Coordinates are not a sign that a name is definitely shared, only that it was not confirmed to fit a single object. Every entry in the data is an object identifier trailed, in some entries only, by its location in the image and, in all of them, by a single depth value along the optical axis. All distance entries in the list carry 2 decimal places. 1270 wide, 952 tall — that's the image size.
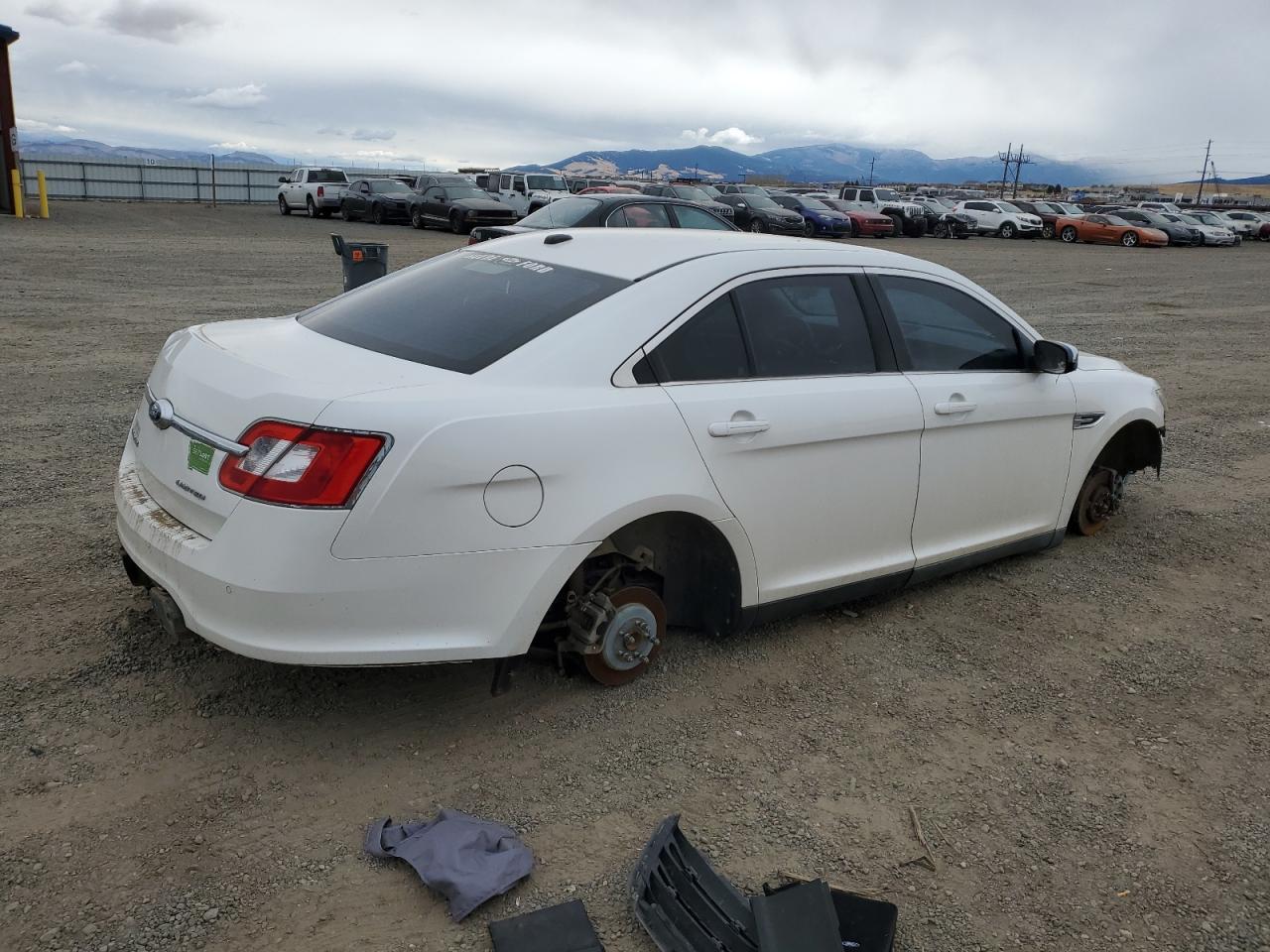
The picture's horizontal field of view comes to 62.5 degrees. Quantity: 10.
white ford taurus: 2.90
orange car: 36.16
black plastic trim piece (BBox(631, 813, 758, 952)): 2.48
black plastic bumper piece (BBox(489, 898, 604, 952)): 2.46
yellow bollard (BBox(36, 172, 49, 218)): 26.33
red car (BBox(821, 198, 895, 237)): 33.19
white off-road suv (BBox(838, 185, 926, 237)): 36.34
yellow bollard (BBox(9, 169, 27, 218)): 26.06
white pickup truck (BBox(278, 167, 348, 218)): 34.09
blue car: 31.72
